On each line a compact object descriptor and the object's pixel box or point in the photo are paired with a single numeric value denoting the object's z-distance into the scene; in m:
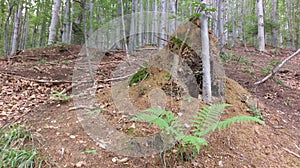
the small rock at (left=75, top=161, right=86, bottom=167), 1.78
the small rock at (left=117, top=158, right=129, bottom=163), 1.81
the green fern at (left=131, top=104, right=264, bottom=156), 1.59
